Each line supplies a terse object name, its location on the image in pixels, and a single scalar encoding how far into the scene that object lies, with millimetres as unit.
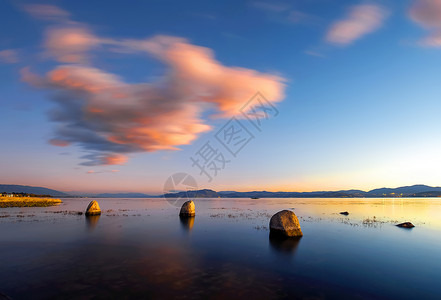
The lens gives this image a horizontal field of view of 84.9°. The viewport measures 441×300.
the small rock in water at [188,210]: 48281
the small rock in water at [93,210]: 48625
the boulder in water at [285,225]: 26916
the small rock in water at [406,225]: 36838
